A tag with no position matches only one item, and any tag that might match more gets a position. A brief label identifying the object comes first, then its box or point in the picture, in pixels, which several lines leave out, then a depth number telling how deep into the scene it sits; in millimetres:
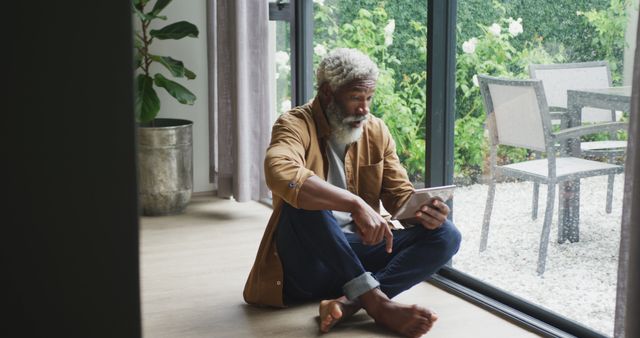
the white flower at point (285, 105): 4704
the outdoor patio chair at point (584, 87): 2291
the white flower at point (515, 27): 2641
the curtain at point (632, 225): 1808
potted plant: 4230
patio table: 2260
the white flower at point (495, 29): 2738
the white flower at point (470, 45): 2891
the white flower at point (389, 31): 3357
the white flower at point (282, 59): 4633
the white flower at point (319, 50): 4292
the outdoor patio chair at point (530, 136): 2449
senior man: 2463
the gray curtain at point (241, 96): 4375
